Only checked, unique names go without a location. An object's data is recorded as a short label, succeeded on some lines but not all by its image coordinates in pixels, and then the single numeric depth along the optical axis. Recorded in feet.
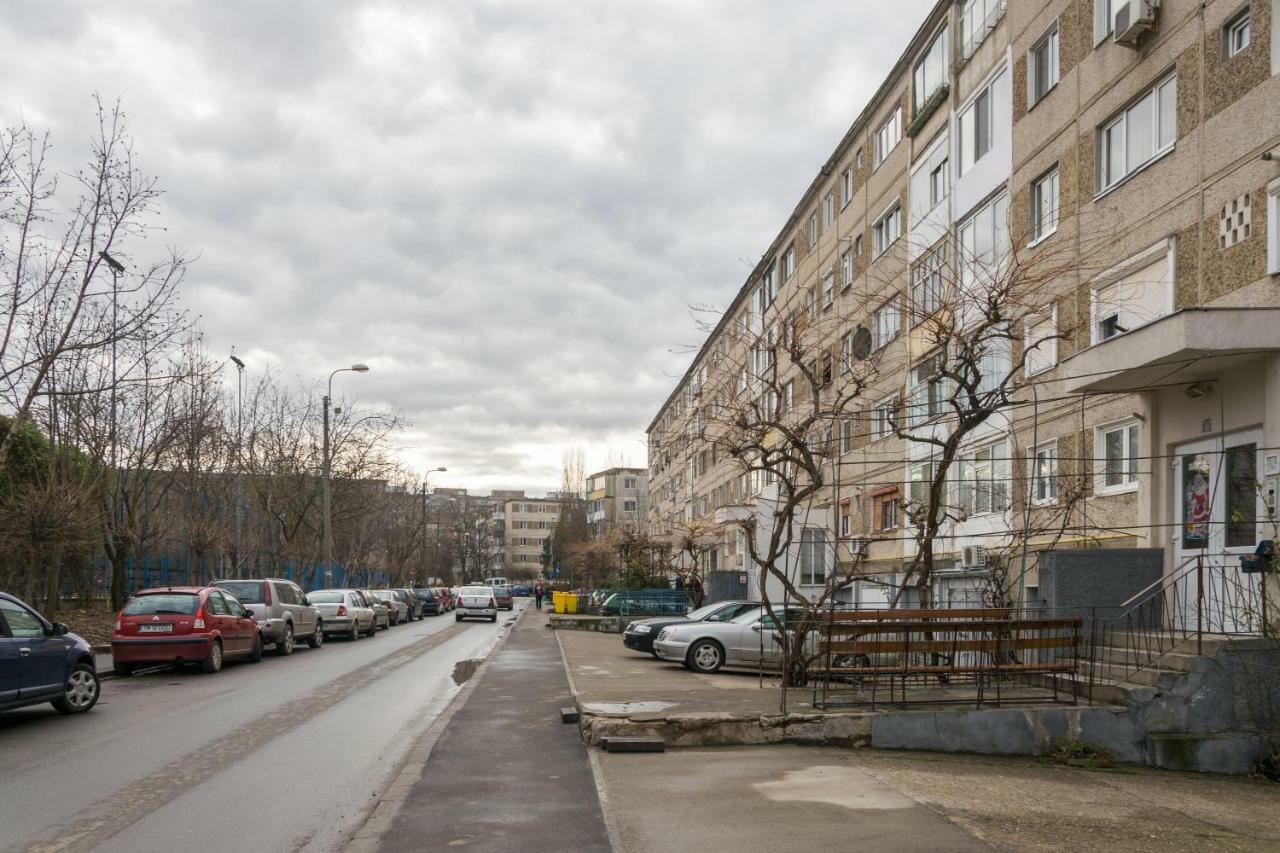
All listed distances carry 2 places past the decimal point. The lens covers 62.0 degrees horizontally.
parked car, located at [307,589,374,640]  97.30
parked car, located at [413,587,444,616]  169.69
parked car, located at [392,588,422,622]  148.66
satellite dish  48.39
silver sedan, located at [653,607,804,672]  63.57
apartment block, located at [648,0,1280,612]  42.45
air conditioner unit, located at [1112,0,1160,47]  50.42
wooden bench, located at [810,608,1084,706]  35.29
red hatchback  58.95
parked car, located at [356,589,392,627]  114.80
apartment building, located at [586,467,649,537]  380.54
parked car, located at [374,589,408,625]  130.64
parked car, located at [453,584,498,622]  150.92
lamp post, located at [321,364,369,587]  123.92
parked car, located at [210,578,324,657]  75.77
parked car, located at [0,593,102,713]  37.32
